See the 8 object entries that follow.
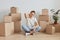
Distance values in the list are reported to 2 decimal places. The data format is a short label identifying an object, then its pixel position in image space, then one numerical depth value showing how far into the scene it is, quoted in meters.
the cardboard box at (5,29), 3.11
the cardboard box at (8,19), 3.29
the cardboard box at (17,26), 3.42
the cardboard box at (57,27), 3.51
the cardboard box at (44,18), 3.58
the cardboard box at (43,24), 3.50
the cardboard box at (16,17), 3.46
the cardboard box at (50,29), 3.34
